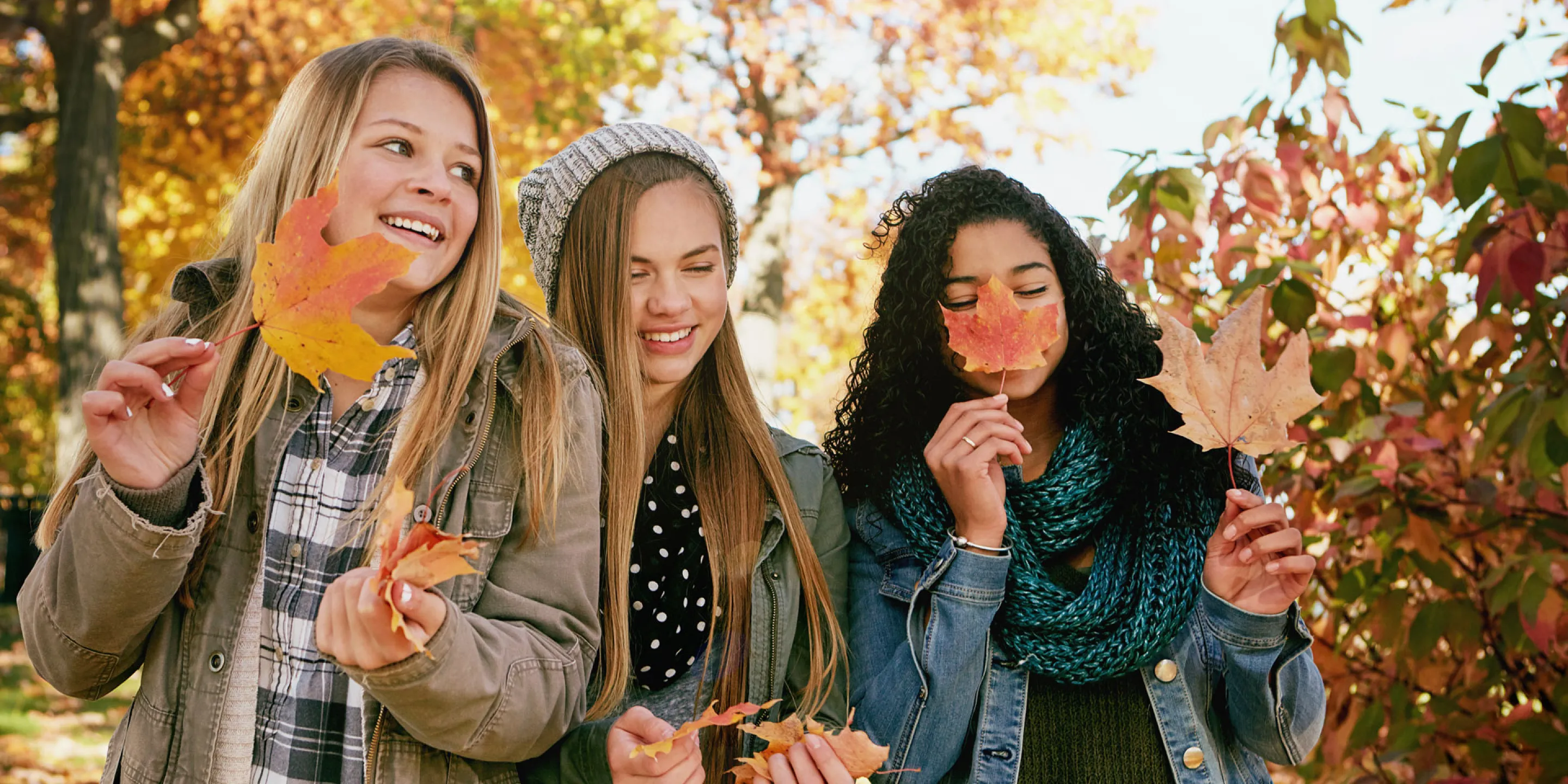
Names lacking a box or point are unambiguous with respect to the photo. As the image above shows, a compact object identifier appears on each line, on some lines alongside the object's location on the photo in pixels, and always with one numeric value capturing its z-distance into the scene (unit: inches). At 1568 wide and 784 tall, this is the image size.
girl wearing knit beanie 77.1
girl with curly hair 72.7
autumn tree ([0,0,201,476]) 315.6
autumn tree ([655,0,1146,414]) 378.3
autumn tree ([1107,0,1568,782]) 75.0
